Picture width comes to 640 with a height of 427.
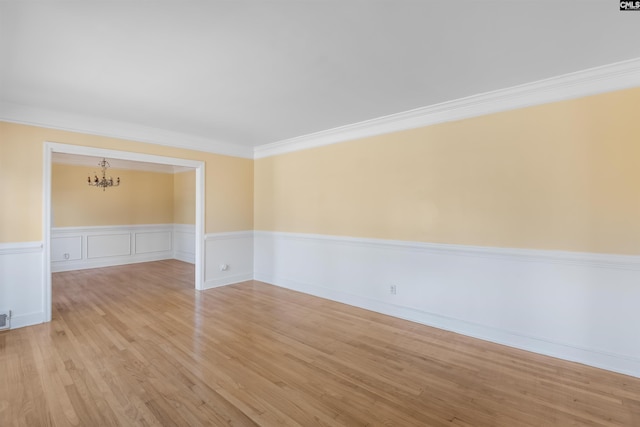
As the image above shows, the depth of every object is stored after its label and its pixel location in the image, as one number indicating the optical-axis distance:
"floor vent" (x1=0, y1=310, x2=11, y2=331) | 3.31
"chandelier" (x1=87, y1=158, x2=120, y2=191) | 6.26
